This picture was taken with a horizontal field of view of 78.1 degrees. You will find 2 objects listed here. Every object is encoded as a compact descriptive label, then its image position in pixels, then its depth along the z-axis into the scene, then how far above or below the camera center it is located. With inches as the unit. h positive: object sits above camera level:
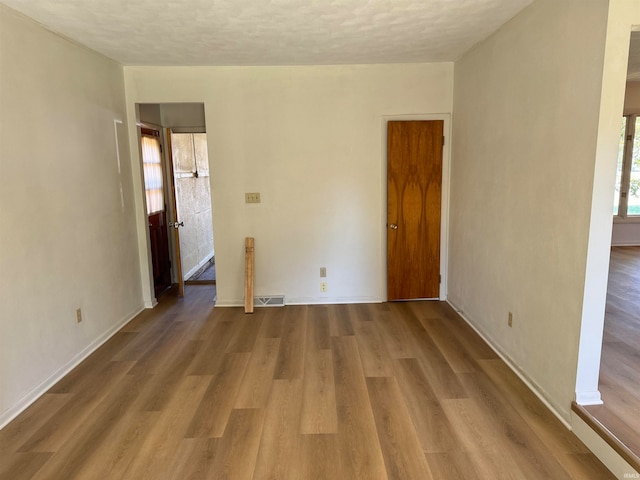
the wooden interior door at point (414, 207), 163.5 -11.6
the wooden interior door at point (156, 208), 178.1 -11.7
